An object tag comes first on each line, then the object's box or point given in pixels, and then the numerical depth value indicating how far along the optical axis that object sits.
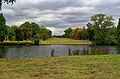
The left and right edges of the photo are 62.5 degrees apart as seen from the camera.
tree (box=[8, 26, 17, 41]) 38.36
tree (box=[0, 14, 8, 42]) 33.61
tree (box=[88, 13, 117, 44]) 36.48
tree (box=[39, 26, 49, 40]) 46.62
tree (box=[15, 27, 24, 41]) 41.49
